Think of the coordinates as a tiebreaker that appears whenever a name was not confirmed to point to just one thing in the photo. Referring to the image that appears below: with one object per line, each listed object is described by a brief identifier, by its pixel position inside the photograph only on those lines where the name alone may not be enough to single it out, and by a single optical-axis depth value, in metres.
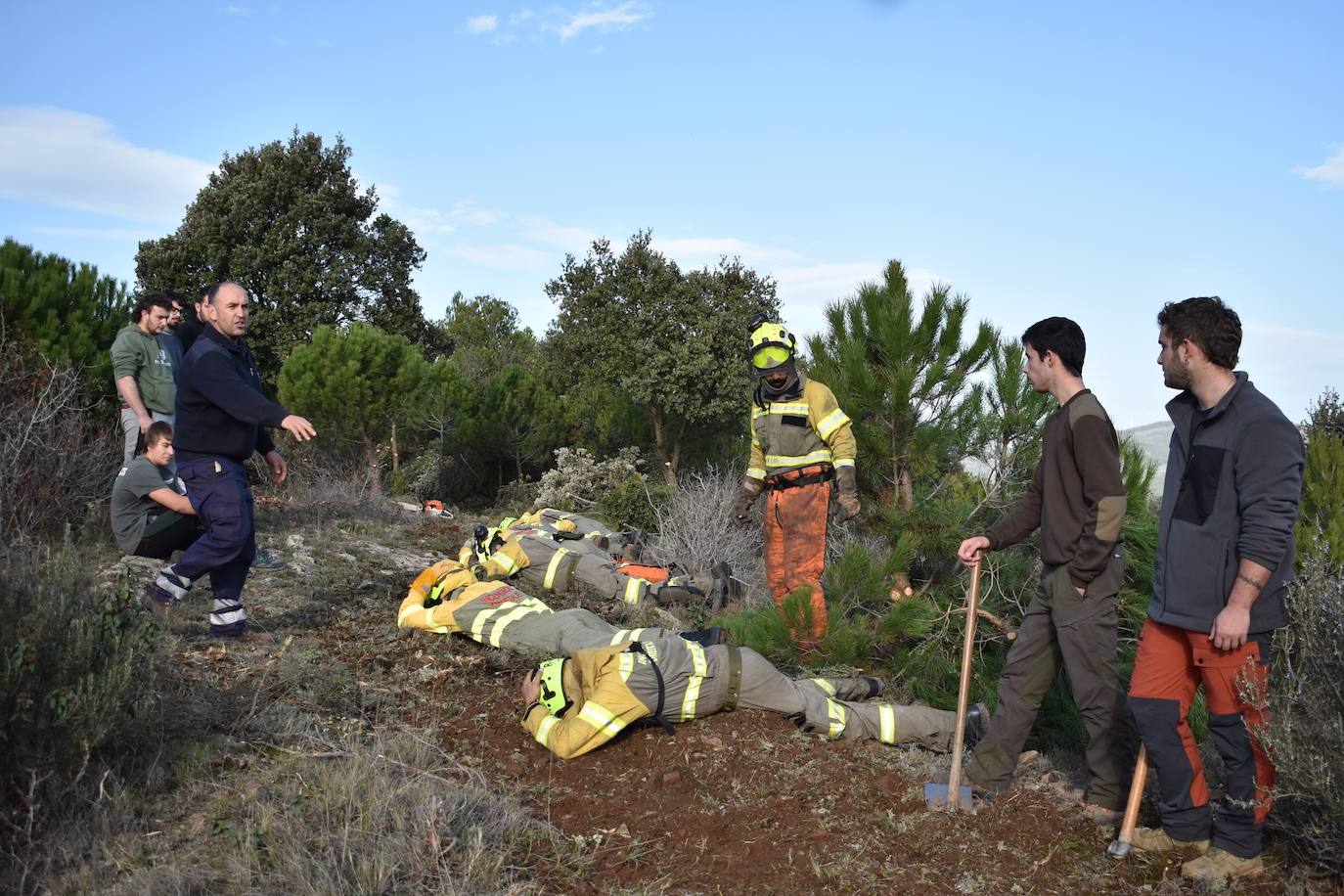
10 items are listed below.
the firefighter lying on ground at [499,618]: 5.10
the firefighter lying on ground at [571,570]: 6.83
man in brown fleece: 3.46
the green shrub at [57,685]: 2.84
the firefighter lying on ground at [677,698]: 3.97
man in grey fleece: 2.82
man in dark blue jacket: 4.59
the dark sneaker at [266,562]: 6.82
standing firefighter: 5.74
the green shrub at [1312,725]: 2.73
